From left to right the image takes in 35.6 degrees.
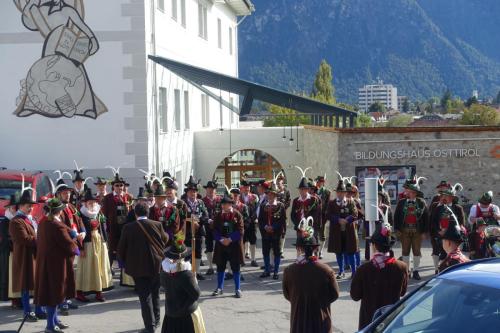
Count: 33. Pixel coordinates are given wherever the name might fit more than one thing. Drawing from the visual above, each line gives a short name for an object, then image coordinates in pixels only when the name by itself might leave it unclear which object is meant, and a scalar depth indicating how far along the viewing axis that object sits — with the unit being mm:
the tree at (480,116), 72488
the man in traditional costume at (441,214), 13336
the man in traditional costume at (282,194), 15697
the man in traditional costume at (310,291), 7801
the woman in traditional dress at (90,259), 12023
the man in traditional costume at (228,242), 12469
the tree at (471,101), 123775
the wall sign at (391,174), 19047
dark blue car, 5422
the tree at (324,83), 84375
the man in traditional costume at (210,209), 14352
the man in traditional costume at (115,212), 13555
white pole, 12680
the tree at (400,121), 107644
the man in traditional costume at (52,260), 10109
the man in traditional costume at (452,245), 7602
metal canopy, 21250
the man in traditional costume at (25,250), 10914
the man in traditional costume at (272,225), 13883
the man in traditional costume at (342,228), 13844
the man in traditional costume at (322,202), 15434
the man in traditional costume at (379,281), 7758
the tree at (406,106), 175250
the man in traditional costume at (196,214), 13766
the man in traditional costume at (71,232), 10414
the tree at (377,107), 153125
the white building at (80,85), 18516
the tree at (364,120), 92250
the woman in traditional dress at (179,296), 8109
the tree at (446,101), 147050
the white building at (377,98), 193950
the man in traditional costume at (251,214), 15172
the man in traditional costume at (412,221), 13617
